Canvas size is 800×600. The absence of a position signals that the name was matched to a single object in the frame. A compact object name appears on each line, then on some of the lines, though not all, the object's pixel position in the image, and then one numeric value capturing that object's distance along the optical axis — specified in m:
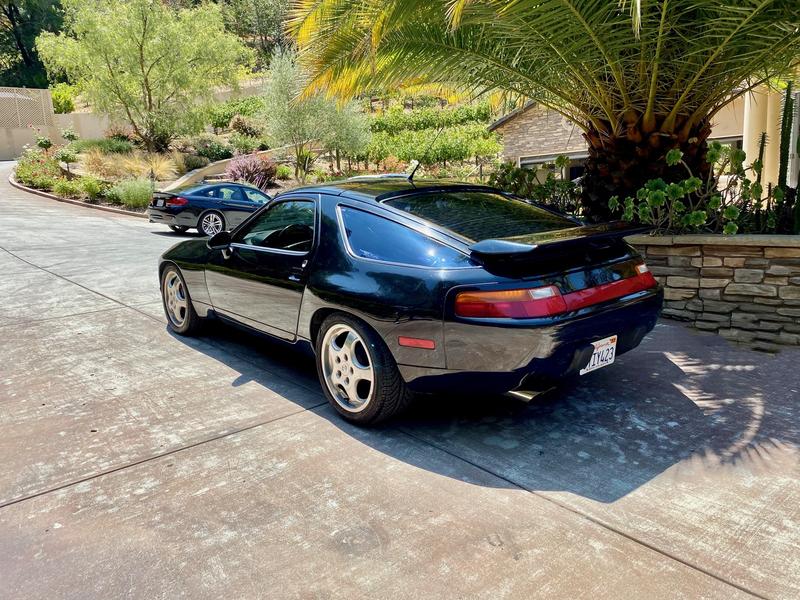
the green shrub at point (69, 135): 29.81
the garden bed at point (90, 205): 19.23
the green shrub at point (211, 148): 29.03
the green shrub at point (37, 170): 23.44
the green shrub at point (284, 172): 26.17
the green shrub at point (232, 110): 38.00
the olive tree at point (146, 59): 25.94
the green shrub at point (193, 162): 27.35
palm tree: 5.30
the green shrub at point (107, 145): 26.83
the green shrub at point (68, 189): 21.86
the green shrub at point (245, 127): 35.25
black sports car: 3.40
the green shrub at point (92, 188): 20.92
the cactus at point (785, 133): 6.37
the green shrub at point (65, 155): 24.30
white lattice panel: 38.44
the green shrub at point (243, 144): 30.99
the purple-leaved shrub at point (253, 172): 24.22
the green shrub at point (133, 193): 19.72
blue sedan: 14.70
